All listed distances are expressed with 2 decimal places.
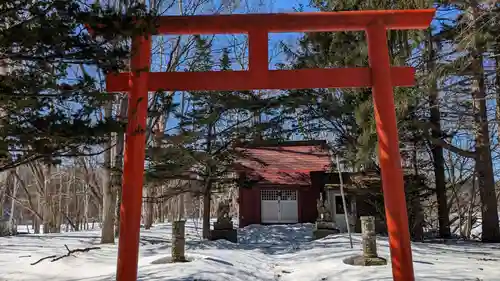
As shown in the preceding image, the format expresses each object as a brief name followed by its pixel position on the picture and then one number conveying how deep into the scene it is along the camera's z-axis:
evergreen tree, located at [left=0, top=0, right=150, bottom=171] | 3.41
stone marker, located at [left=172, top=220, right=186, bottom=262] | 7.61
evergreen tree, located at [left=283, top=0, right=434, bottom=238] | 7.51
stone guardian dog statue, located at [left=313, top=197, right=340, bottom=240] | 13.07
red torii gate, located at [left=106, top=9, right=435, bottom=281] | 4.34
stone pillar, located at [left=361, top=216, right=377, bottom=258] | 7.09
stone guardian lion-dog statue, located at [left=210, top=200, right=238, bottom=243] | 12.73
